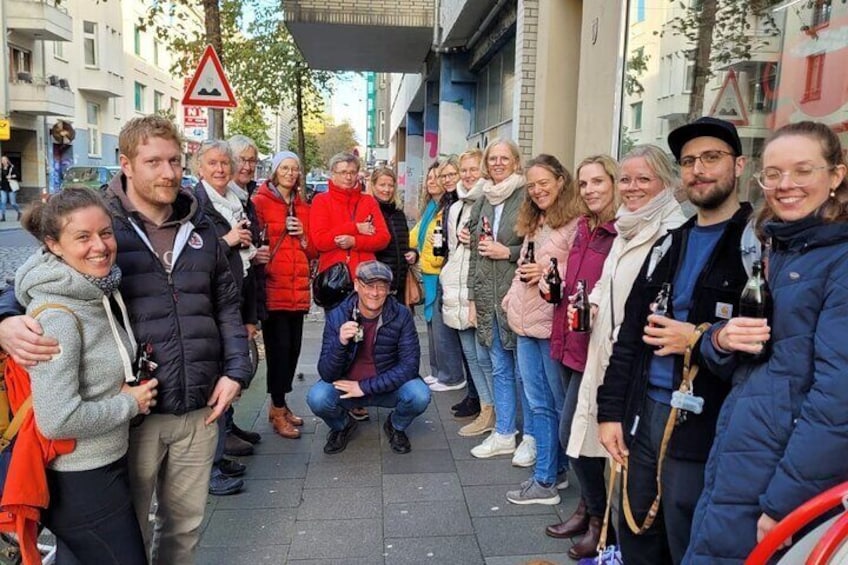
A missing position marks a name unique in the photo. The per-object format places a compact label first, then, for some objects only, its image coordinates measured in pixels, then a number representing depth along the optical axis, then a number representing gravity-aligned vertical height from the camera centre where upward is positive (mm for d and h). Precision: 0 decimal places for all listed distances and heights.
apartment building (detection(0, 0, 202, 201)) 30641 +5677
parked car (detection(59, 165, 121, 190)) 22359 +421
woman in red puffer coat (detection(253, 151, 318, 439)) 5012 -580
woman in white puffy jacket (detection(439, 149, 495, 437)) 5293 -750
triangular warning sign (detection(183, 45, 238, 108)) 7555 +1163
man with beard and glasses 2393 -511
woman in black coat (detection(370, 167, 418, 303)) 6207 -256
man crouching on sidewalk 4797 -1173
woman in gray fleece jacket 2229 -637
